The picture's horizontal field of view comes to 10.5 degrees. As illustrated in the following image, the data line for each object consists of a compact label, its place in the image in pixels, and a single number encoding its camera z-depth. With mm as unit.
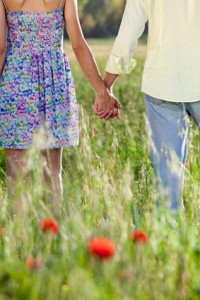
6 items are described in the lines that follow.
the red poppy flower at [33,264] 3495
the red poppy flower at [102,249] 3140
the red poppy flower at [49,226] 3745
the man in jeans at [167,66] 5485
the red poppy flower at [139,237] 3687
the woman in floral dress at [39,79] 5861
